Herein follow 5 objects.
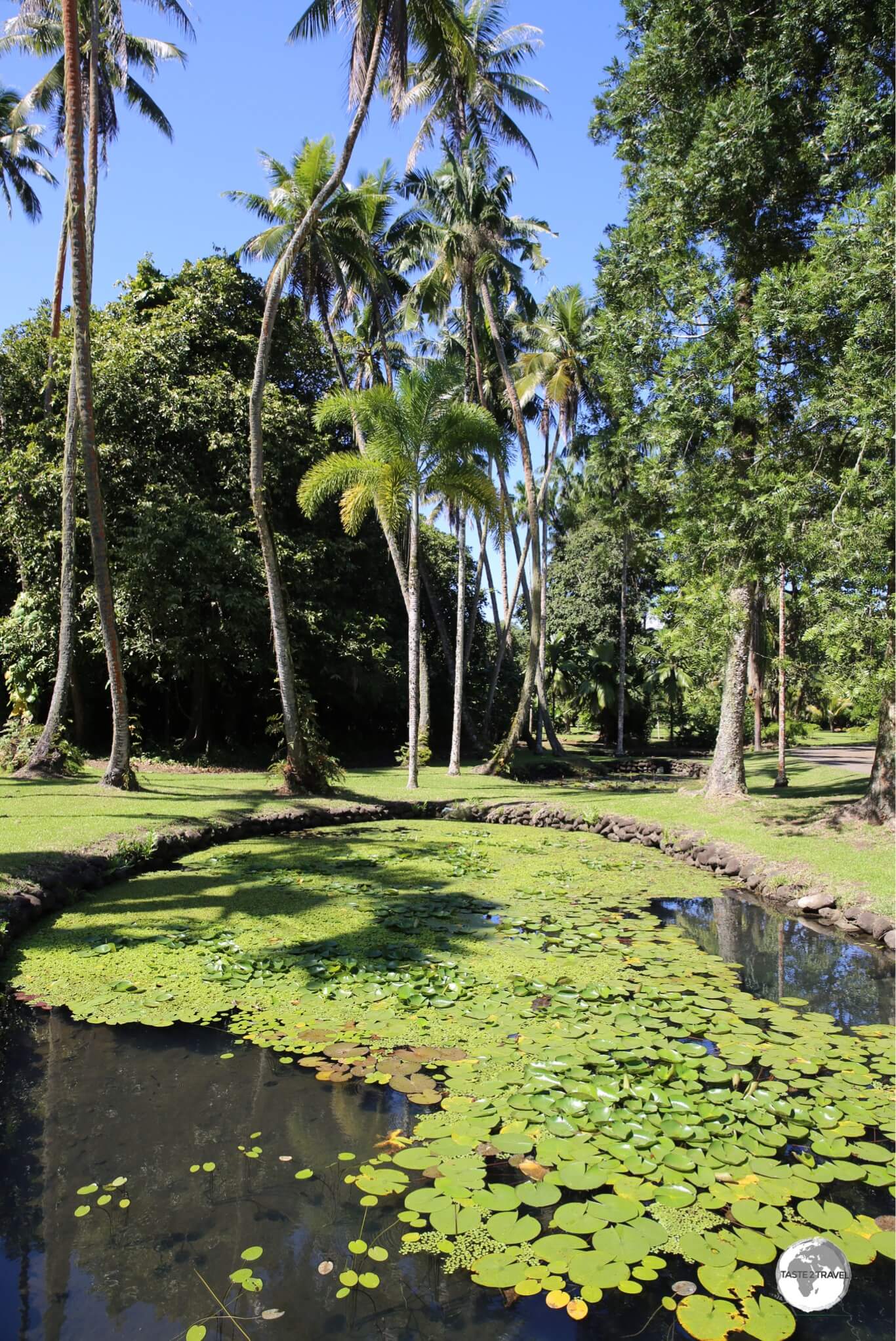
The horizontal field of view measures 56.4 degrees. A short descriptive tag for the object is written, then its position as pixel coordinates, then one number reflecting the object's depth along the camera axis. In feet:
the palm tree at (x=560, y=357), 88.79
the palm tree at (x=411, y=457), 55.42
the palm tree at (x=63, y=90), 52.24
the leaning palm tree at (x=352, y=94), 47.37
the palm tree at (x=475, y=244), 66.44
